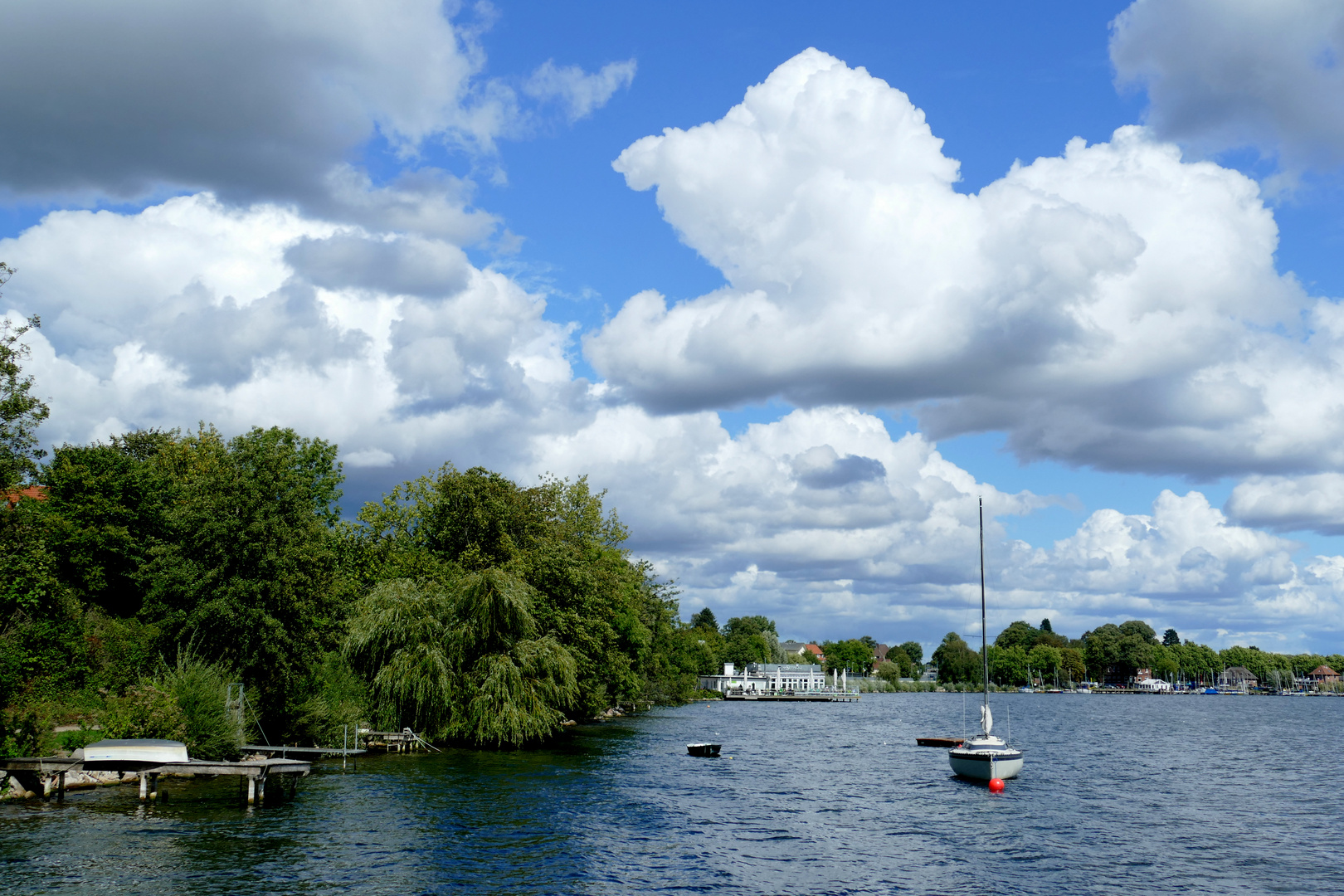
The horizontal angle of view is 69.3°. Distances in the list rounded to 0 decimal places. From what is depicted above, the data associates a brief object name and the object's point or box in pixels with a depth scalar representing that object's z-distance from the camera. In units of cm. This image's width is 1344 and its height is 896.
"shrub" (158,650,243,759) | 3962
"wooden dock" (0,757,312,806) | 3338
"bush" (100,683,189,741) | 3688
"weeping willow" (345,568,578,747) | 5219
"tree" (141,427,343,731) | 4469
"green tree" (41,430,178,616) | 5522
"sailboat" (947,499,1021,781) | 4916
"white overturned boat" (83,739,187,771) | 3353
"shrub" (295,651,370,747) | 4869
